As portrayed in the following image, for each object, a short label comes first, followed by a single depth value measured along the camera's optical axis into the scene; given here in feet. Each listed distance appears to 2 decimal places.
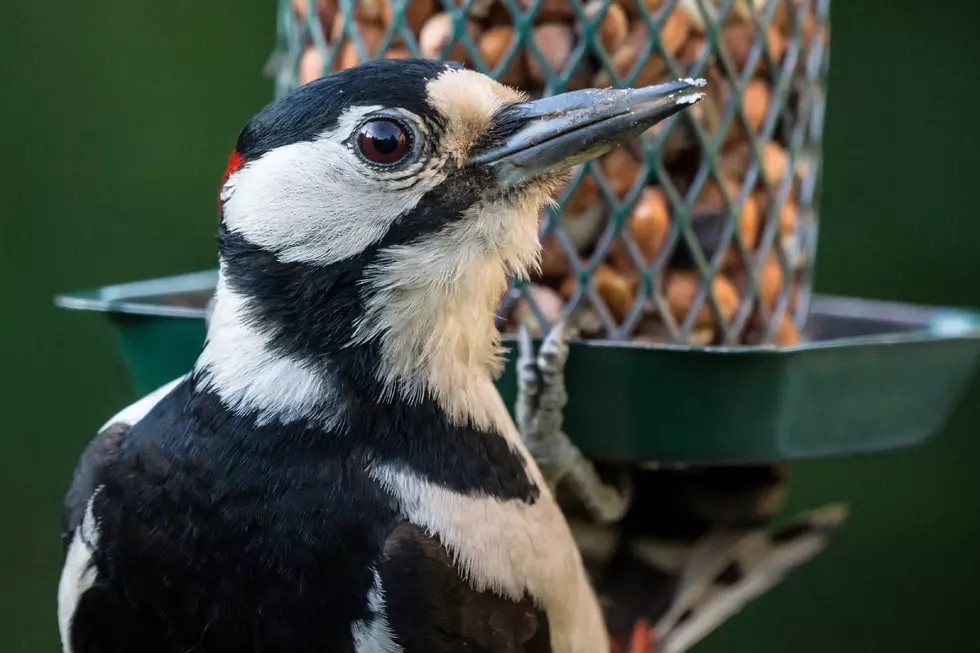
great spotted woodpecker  4.12
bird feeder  4.18
